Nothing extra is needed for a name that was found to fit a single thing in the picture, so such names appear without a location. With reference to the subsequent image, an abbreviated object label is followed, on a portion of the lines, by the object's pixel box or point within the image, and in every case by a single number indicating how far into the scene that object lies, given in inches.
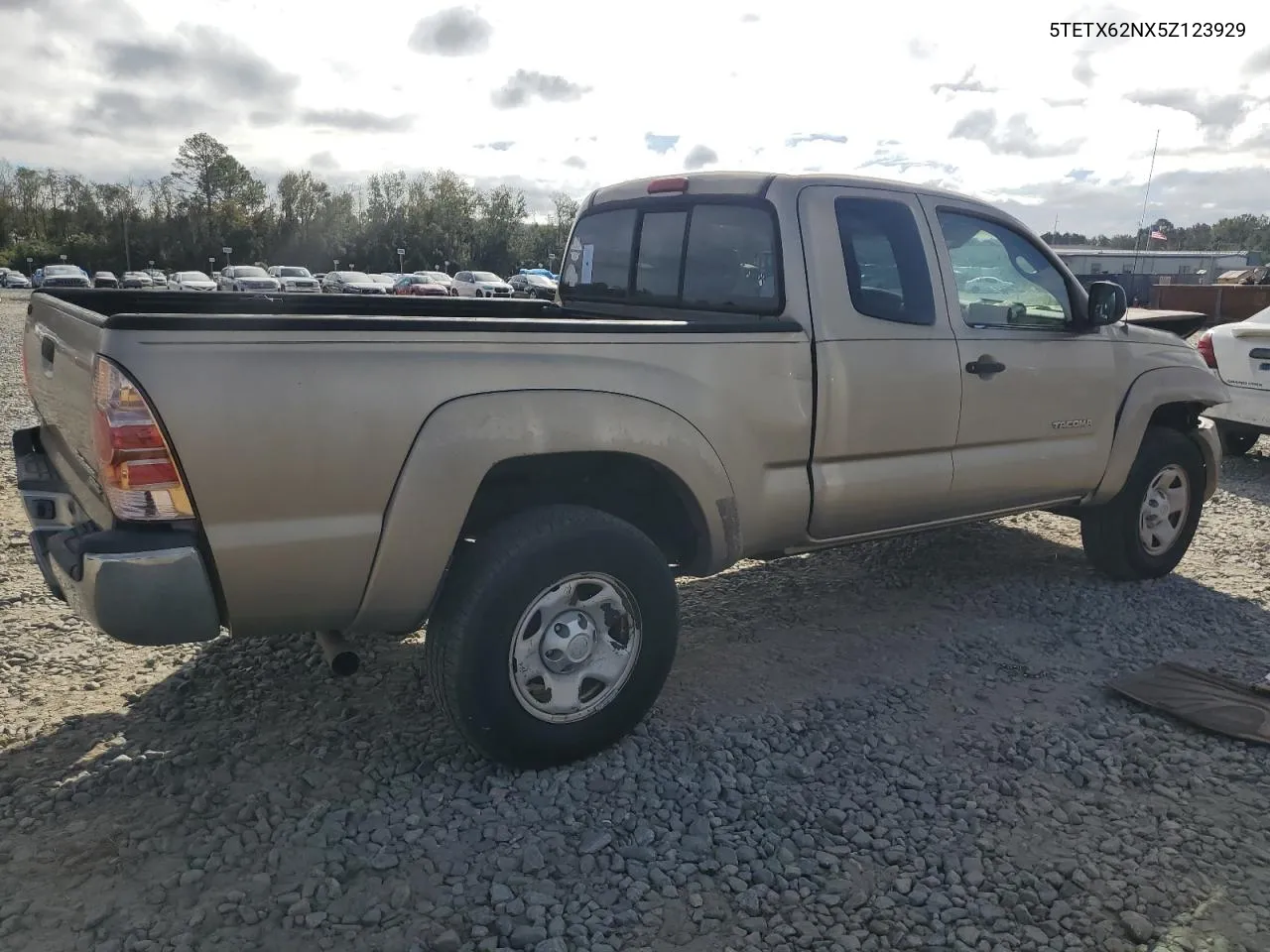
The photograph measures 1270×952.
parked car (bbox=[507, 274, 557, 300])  1811.0
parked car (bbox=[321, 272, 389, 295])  1697.8
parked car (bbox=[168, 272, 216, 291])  1747.0
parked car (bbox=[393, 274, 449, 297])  1528.1
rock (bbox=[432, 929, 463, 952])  97.0
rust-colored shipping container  724.4
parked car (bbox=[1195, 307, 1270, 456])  309.3
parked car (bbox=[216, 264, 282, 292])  1557.6
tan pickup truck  102.3
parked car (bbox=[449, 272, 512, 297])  1642.7
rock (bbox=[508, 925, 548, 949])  98.2
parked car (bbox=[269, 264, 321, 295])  1776.6
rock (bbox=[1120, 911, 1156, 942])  101.4
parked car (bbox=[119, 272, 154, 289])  1955.1
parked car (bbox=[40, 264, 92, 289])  1842.8
